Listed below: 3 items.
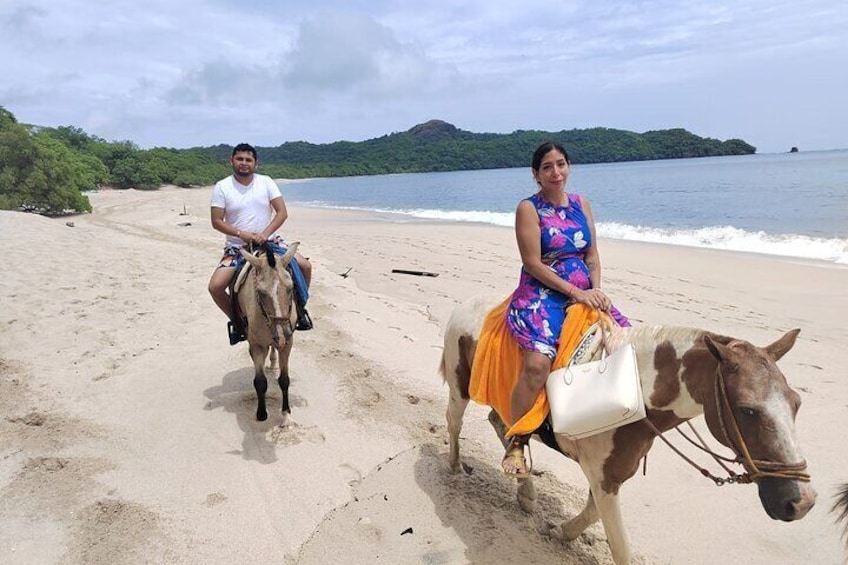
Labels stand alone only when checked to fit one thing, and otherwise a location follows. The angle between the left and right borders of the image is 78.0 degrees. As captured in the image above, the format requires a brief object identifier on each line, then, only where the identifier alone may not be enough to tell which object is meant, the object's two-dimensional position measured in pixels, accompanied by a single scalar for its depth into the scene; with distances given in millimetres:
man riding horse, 5367
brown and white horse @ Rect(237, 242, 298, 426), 4488
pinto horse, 2109
